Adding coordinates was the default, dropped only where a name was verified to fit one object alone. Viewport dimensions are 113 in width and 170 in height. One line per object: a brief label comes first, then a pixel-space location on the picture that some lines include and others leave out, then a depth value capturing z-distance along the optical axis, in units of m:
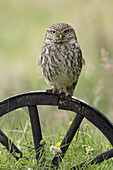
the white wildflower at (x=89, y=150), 7.86
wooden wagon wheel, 7.57
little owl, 8.44
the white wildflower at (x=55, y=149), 7.64
